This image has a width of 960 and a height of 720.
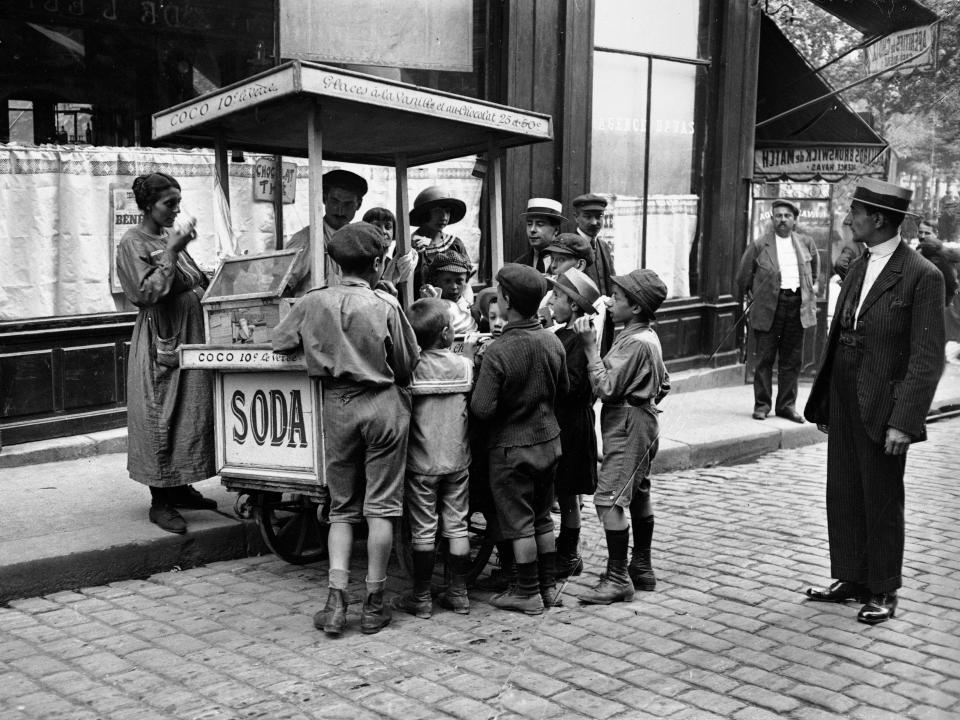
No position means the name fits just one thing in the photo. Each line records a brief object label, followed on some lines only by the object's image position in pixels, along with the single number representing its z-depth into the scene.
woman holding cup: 5.25
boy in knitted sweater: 4.60
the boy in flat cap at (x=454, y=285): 5.78
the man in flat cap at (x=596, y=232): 6.88
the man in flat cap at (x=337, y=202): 5.42
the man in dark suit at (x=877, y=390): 4.51
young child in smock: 4.55
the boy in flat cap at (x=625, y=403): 4.76
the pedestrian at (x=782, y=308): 9.23
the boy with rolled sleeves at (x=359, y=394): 4.30
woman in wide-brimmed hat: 6.40
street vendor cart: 4.62
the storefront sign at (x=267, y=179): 7.75
